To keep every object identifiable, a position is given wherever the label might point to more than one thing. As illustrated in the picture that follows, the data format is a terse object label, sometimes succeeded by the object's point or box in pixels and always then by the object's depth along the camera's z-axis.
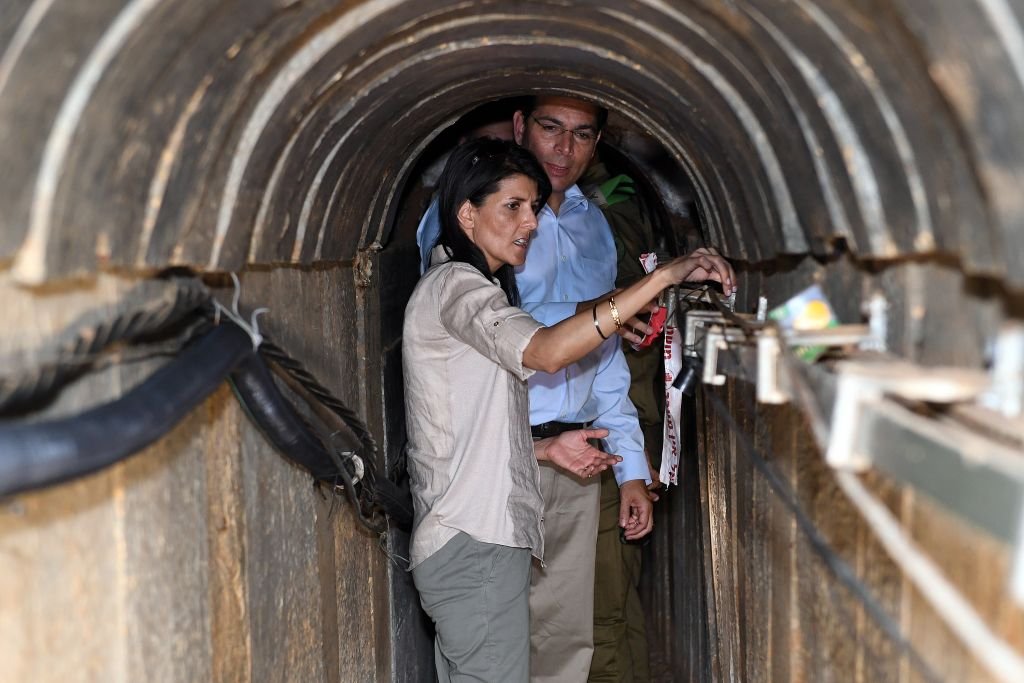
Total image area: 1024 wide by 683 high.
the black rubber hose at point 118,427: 1.59
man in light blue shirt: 4.68
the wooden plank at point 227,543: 2.61
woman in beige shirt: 3.66
